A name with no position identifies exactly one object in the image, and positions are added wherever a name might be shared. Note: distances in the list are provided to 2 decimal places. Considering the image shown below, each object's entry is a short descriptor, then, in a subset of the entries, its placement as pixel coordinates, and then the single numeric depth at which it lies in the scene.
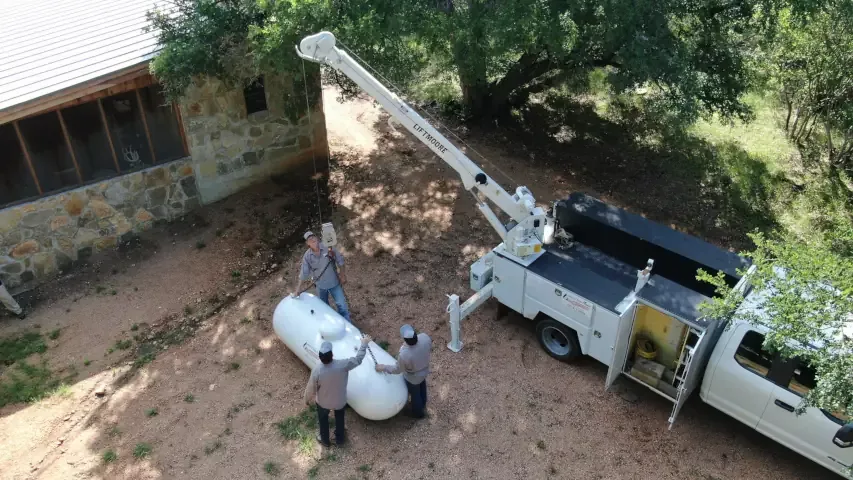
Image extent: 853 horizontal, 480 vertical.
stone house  10.62
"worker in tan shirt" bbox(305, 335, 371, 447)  7.36
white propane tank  8.02
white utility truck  7.48
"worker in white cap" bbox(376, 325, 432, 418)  7.64
